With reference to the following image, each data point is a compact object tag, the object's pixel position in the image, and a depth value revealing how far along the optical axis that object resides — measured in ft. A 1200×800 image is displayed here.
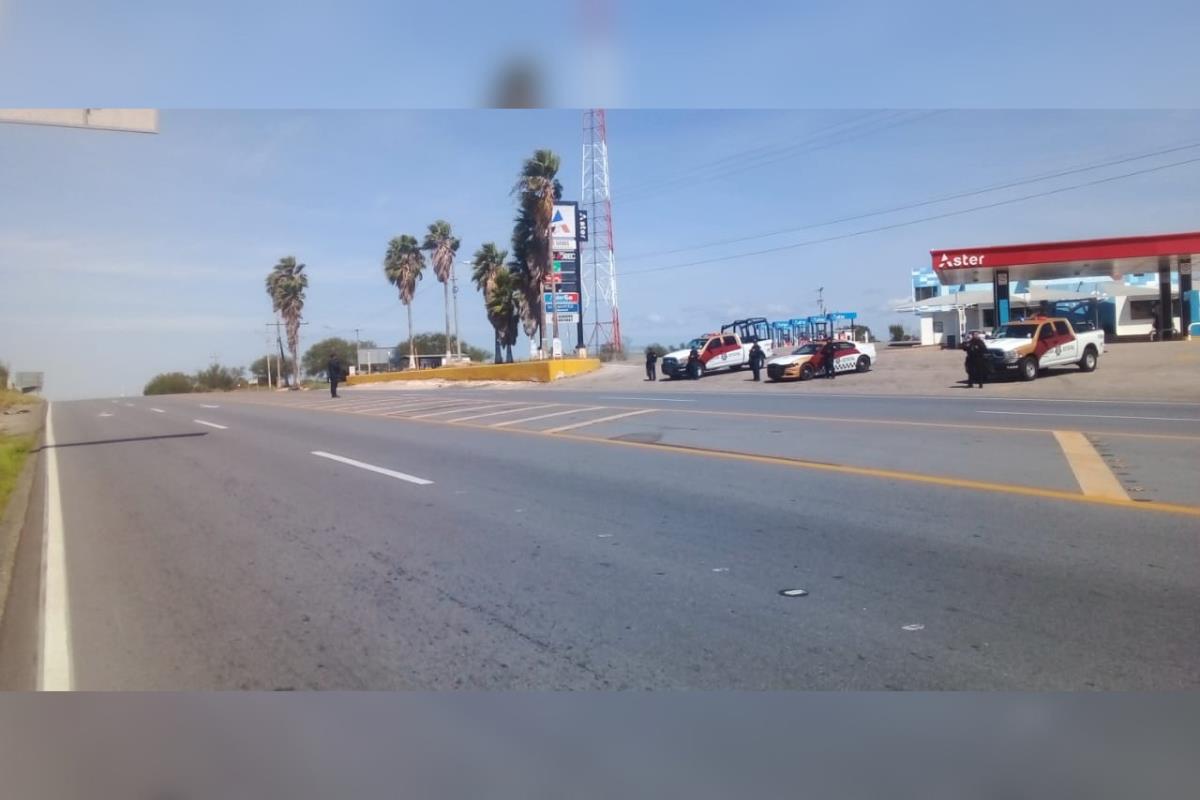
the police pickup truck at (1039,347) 82.33
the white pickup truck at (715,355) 123.44
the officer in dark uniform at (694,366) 122.42
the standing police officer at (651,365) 126.31
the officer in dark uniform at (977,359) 79.92
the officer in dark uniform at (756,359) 113.50
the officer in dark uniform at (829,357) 101.08
